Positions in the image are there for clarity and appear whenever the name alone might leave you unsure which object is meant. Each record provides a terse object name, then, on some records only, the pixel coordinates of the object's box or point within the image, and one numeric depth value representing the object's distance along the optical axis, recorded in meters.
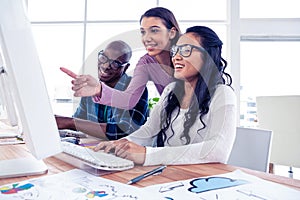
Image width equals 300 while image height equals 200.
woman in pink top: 1.39
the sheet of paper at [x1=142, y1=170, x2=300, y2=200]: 0.52
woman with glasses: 0.90
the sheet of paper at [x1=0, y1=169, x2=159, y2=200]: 0.52
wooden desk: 0.61
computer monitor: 0.51
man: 1.28
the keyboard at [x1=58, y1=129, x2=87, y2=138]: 1.12
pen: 0.60
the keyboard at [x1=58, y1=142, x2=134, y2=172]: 0.67
